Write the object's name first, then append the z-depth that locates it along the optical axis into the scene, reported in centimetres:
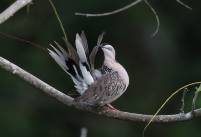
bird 1177
